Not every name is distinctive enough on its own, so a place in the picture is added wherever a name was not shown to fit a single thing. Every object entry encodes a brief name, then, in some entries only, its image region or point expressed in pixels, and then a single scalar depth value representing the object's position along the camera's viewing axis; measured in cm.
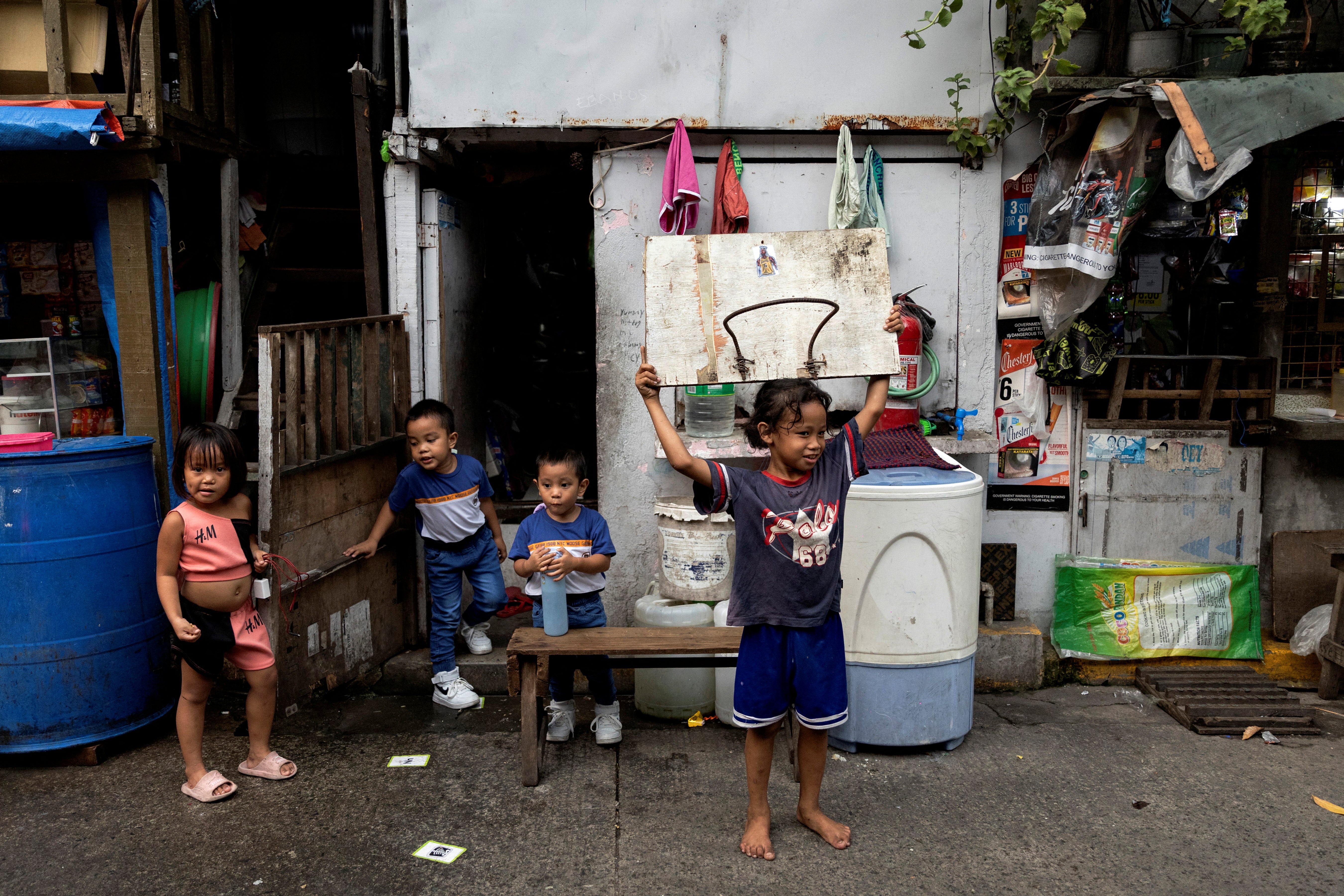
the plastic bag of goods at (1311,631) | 501
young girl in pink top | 362
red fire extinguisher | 478
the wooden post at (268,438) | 401
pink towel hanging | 466
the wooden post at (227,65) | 547
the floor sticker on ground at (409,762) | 404
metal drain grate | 441
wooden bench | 381
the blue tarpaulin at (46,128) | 411
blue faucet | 491
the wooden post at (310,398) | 428
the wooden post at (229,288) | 563
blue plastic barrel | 380
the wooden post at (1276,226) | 516
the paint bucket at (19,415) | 459
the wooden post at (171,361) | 476
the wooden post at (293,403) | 414
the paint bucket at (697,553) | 456
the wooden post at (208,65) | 522
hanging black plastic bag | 495
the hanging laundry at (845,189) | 471
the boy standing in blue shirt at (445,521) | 461
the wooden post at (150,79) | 447
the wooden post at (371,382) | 474
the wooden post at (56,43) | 441
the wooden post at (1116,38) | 460
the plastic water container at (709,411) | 478
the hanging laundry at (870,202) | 480
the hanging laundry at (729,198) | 473
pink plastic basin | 381
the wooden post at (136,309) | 457
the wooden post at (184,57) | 493
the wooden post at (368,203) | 502
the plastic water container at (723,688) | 442
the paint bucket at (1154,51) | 461
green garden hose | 480
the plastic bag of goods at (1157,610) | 517
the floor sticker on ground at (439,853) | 331
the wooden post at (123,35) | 450
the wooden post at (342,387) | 454
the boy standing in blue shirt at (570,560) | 394
